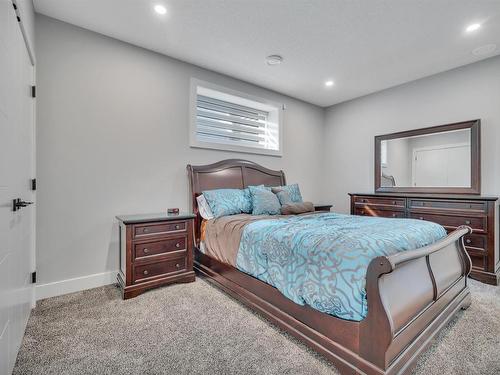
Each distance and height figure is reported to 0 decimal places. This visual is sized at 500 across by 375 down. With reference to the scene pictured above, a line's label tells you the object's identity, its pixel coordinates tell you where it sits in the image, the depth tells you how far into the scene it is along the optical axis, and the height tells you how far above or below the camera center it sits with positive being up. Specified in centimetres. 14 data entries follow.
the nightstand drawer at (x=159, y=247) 249 -62
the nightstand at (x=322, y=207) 405 -33
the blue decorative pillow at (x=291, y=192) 361 -7
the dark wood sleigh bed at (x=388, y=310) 127 -80
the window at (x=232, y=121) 358 +105
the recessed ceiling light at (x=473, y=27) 257 +166
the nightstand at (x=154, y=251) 244 -67
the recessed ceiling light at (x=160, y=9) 232 +166
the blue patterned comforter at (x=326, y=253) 141 -44
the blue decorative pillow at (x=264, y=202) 318 -19
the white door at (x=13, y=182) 125 +2
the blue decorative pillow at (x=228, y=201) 302 -18
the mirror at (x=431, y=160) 338 +42
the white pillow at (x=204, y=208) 306 -27
